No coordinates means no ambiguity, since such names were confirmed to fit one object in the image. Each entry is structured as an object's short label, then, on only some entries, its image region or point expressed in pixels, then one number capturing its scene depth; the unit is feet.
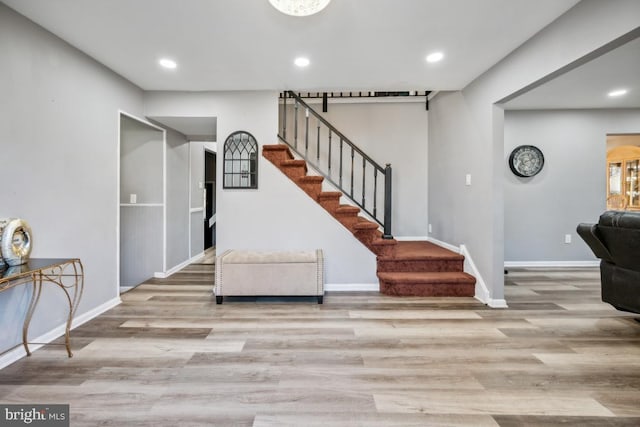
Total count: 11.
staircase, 12.24
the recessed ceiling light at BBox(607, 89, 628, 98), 12.86
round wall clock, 16.20
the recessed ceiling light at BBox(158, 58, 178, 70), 9.73
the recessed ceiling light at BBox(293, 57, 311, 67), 9.73
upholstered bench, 10.84
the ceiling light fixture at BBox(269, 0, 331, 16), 6.21
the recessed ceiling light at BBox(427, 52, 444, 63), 9.37
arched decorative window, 12.43
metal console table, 5.94
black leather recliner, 8.28
